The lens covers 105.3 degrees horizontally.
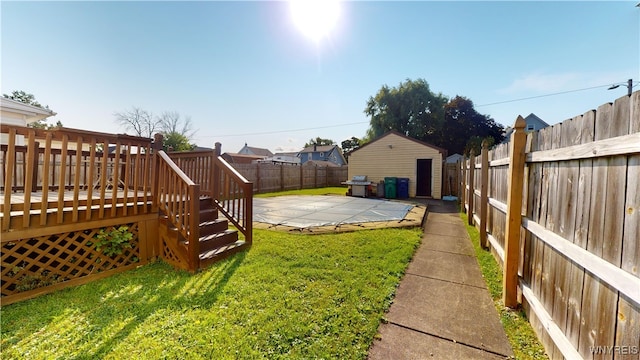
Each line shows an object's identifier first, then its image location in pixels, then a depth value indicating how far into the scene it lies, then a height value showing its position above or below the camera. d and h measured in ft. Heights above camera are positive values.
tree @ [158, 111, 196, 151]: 100.37 +16.82
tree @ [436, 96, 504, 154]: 77.20 +16.38
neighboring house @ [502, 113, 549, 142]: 81.41 +19.80
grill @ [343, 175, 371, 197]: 40.42 -1.78
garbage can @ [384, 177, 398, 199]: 40.32 -1.76
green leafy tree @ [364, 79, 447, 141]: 74.23 +21.04
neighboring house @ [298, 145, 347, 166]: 131.44 +10.71
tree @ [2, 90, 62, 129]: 80.70 +22.77
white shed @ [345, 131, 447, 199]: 40.73 +2.51
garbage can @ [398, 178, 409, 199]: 40.91 -1.93
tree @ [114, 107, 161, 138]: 91.86 +18.26
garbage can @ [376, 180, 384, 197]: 42.11 -2.34
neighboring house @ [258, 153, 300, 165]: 99.72 +5.66
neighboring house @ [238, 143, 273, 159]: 163.94 +14.10
